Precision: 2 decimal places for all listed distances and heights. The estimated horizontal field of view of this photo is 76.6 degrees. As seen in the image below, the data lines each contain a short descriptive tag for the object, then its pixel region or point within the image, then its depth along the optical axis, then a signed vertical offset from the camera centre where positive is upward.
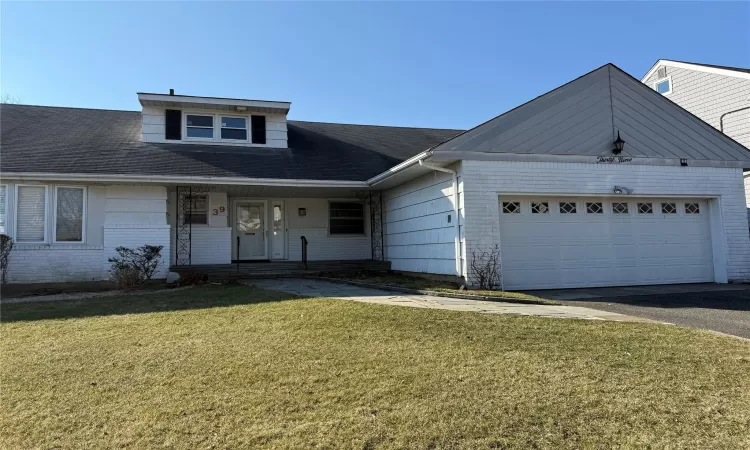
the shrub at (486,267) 10.10 -0.34
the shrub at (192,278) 11.49 -0.46
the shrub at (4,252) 11.20 +0.30
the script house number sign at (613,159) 11.27 +2.11
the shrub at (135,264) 10.80 -0.09
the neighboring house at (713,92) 16.73 +5.79
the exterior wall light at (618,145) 11.33 +2.44
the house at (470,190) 10.76 +1.63
